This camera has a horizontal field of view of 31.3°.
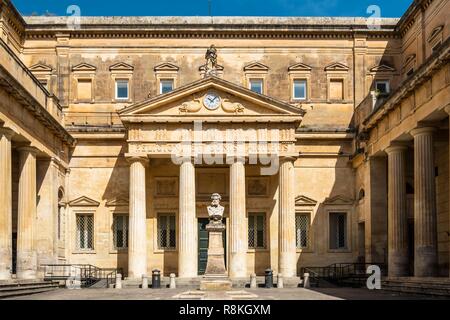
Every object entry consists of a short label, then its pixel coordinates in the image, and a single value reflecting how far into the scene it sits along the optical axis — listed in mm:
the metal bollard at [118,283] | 37625
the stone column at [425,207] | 30922
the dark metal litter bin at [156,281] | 38125
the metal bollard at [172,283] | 37775
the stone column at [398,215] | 35469
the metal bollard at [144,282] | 37875
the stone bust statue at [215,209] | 31688
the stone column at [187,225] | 39875
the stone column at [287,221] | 40406
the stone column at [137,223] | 40344
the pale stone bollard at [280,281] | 38094
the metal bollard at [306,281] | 38219
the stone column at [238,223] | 39938
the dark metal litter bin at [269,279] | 38156
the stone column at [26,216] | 35469
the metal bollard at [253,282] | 38188
